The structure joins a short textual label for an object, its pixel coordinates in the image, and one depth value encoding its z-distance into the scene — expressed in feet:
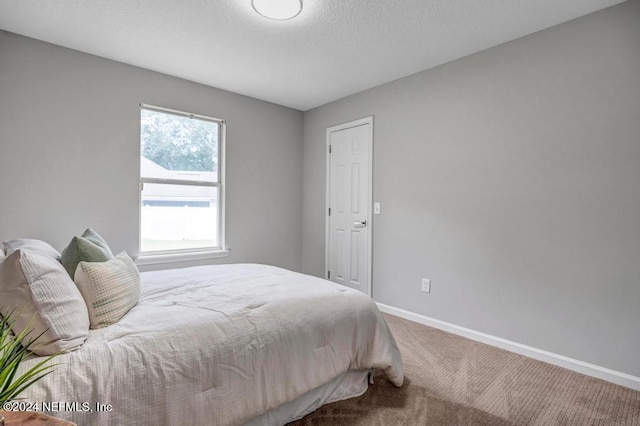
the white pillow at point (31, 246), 5.11
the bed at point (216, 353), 3.67
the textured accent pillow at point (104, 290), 4.57
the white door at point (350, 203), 12.08
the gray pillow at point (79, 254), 4.94
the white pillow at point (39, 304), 3.72
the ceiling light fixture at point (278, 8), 6.88
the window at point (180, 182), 10.73
